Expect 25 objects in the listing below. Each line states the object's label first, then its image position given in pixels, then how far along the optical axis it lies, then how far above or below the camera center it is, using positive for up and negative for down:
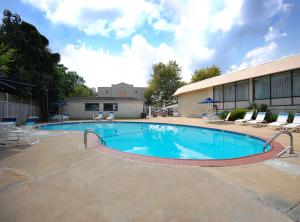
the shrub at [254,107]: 14.60 +0.29
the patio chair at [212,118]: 16.67 -0.68
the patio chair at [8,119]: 8.32 -0.39
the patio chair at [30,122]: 7.98 -0.48
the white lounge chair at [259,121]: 12.65 -0.71
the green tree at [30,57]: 15.38 +5.02
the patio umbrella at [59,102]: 19.94 +0.94
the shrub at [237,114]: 15.43 -0.29
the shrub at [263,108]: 14.31 +0.20
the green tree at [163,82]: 41.94 +6.60
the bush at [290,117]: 12.03 -0.43
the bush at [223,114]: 17.42 -0.33
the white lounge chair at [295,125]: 9.65 -0.76
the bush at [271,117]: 13.31 -0.48
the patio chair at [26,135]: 7.36 -1.14
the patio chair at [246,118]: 13.72 -0.57
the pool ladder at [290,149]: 5.22 -1.17
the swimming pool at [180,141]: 7.57 -1.65
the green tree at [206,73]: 37.38 +7.82
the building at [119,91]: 45.88 +5.06
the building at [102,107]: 23.92 +0.52
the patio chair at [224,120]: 16.04 -0.87
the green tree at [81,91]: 43.82 +4.95
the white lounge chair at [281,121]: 10.62 -0.63
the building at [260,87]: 12.96 +2.16
